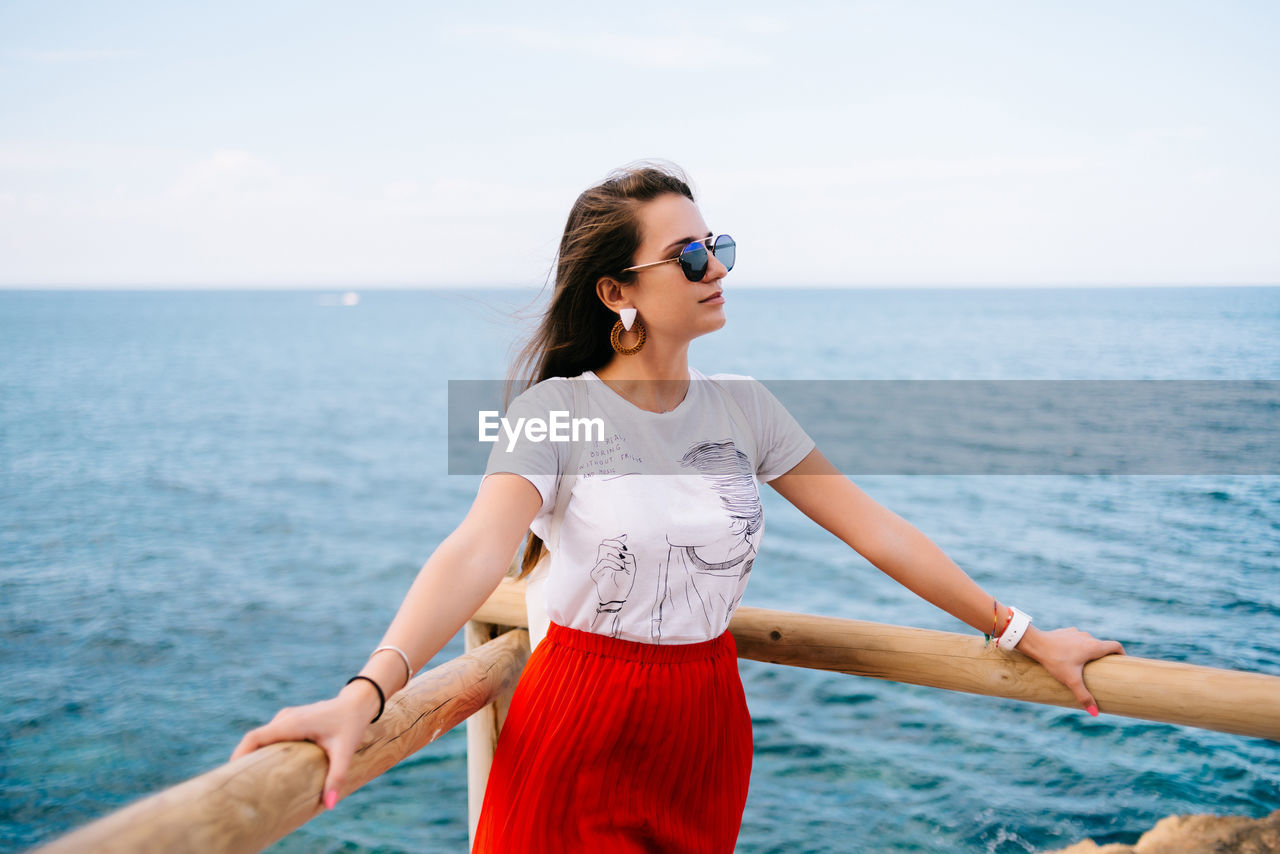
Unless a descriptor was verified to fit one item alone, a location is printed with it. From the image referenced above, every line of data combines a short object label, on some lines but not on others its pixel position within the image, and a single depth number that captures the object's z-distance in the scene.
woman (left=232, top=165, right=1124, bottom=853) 1.63
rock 2.37
